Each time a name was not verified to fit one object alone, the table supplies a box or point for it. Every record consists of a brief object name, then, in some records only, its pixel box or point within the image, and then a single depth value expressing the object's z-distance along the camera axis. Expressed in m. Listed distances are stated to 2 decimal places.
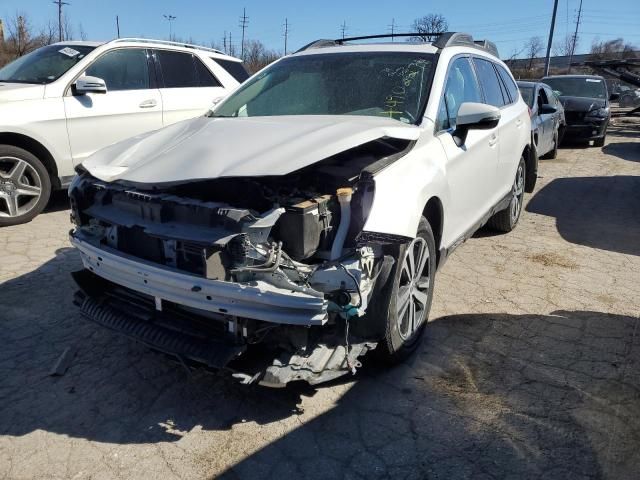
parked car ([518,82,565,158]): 9.15
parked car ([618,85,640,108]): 23.88
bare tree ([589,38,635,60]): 63.14
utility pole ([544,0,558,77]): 25.20
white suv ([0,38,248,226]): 5.67
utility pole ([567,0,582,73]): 56.97
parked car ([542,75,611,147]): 12.65
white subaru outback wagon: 2.46
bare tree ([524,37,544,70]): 52.98
